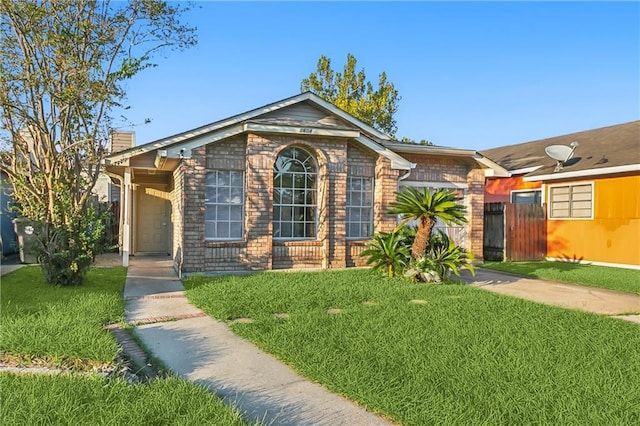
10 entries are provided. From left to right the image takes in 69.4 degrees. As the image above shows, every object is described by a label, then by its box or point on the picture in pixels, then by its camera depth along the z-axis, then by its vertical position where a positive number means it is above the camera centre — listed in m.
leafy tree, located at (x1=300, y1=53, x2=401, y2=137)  27.48 +7.40
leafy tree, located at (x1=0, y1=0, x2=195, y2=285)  8.20 +1.93
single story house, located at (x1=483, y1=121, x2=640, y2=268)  13.53 +0.72
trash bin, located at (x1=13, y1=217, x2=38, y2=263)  11.72 -0.86
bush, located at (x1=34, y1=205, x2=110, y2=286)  8.57 -0.71
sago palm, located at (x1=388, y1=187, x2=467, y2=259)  9.74 +0.11
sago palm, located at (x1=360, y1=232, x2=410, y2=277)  10.41 -0.89
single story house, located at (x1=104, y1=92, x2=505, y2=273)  10.75 +0.78
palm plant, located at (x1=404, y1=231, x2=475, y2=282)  9.98 -1.05
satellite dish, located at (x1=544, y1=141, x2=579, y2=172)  15.60 +2.16
